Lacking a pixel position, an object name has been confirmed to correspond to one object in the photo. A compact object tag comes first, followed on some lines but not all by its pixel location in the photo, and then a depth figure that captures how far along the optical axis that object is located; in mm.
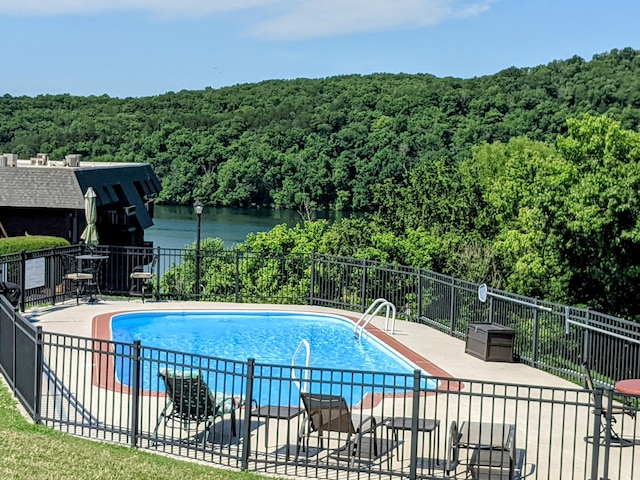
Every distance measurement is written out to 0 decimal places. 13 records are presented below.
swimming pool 17828
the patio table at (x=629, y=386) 11609
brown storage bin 16938
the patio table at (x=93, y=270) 21859
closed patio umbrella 22953
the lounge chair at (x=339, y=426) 10500
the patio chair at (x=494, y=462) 9875
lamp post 23078
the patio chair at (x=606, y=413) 9352
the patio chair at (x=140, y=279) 22188
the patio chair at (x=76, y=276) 21609
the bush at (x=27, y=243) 27781
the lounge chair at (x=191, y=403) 10929
